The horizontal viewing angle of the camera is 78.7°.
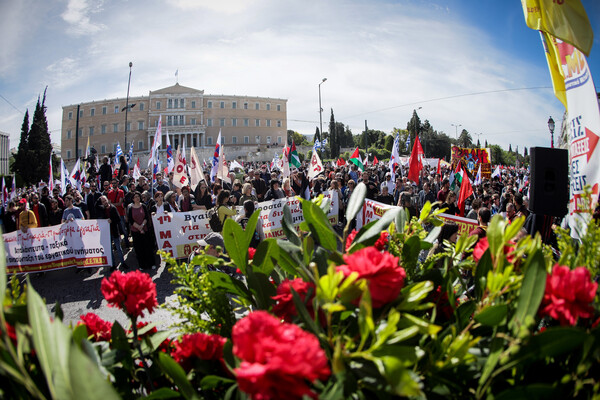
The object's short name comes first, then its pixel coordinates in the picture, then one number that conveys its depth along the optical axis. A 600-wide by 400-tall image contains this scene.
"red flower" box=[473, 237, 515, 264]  1.00
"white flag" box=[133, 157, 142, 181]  17.54
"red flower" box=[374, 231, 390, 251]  1.31
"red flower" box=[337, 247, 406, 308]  0.85
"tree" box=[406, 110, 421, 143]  56.23
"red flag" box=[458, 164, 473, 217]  9.04
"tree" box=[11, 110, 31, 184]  40.47
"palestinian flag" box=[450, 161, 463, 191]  12.77
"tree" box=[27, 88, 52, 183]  41.12
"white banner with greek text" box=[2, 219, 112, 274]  7.16
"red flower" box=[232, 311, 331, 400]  0.62
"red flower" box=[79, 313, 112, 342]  1.20
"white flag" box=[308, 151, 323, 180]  13.77
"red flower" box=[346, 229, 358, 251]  1.24
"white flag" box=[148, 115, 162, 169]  13.69
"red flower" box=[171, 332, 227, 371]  0.99
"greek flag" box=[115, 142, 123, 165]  18.78
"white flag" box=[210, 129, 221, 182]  13.34
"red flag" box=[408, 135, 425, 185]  11.09
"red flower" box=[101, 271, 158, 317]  1.12
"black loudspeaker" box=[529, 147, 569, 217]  2.66
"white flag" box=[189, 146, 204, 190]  12.35
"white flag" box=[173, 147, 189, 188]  12.36
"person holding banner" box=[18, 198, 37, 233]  7.60
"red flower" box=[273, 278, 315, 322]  0.95
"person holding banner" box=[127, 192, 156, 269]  7.88
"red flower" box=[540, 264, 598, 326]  0.77
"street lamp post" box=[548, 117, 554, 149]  15.05
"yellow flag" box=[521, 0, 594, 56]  2.27
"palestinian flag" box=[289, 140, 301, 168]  15.23
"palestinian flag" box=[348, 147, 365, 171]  17.08
